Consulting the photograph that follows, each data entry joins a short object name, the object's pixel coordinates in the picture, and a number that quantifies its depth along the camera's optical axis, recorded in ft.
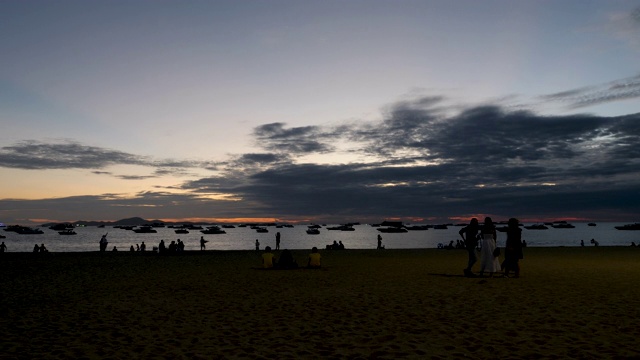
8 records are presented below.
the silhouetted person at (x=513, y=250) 64.54
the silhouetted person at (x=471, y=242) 65.98
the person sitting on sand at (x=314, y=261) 84.81
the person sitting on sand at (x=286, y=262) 82.74
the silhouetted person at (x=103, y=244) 138.02
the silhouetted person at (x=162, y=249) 128.77
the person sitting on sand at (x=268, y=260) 82.64
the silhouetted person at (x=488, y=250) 64.49
